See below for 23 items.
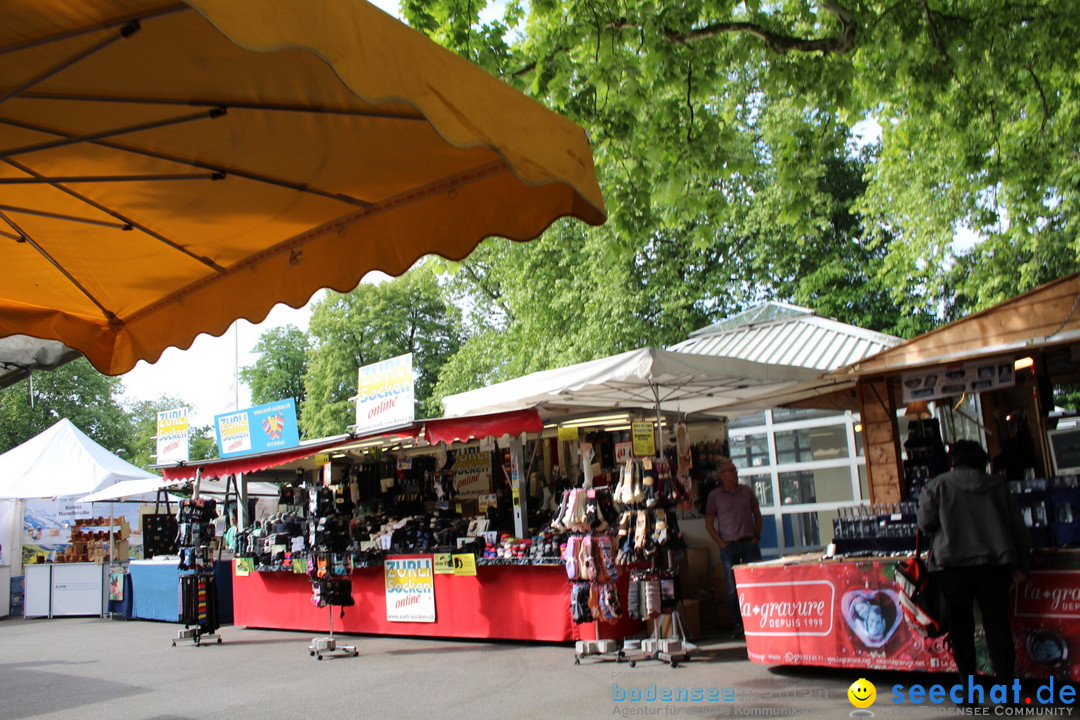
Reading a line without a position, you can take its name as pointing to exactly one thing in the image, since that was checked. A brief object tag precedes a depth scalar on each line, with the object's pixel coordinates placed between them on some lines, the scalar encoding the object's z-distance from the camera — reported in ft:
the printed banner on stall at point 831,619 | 20.81
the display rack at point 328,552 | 33.60
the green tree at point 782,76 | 25.82
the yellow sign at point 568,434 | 30.30
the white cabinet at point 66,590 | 58.08
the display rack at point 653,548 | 26.30
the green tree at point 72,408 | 124.67
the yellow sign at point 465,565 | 32.36
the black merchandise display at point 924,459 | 30.48
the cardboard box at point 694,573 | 32.22
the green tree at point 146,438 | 158.92
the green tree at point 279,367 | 147.43
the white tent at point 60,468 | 61.36
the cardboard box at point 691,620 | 29.53
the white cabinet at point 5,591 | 60.49
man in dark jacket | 18.25
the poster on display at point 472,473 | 38.47
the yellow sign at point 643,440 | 27.53
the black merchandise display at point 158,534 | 57.31
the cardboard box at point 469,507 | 38.42
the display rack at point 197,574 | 39.40
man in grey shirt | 30.19
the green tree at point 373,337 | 125.08
